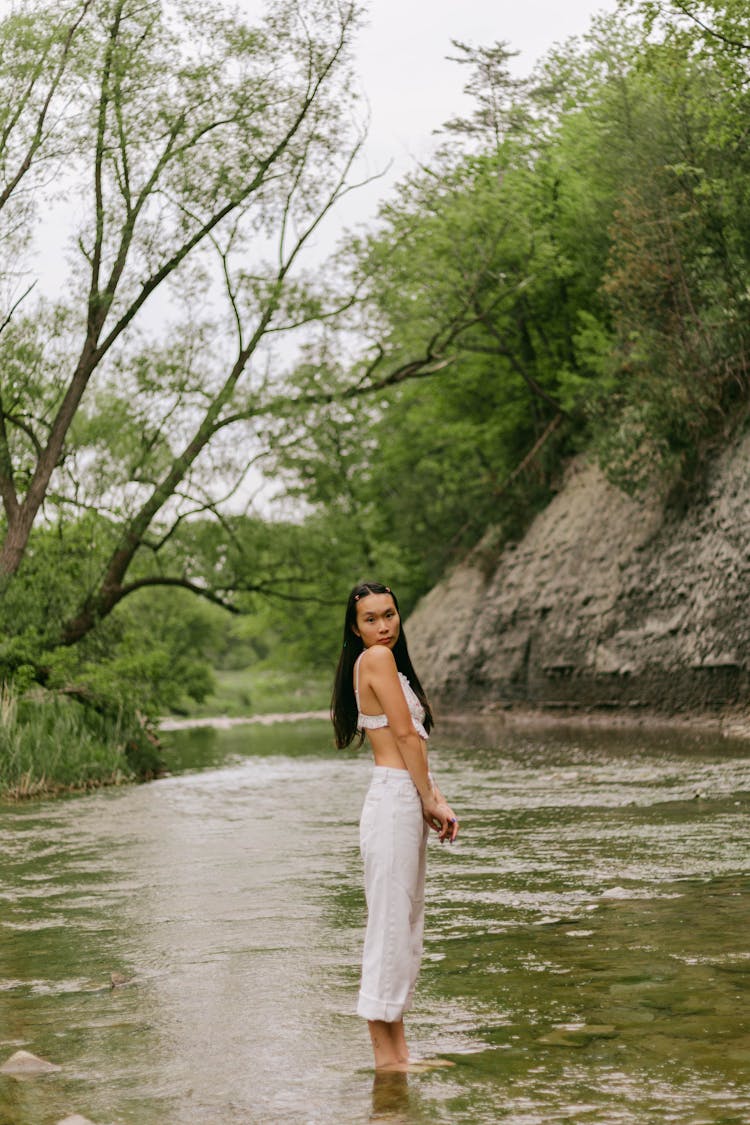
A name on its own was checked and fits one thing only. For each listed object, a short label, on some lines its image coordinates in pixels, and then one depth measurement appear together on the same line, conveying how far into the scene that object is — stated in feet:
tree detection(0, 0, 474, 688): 71.05
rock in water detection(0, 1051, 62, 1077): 15.74
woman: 15.66
